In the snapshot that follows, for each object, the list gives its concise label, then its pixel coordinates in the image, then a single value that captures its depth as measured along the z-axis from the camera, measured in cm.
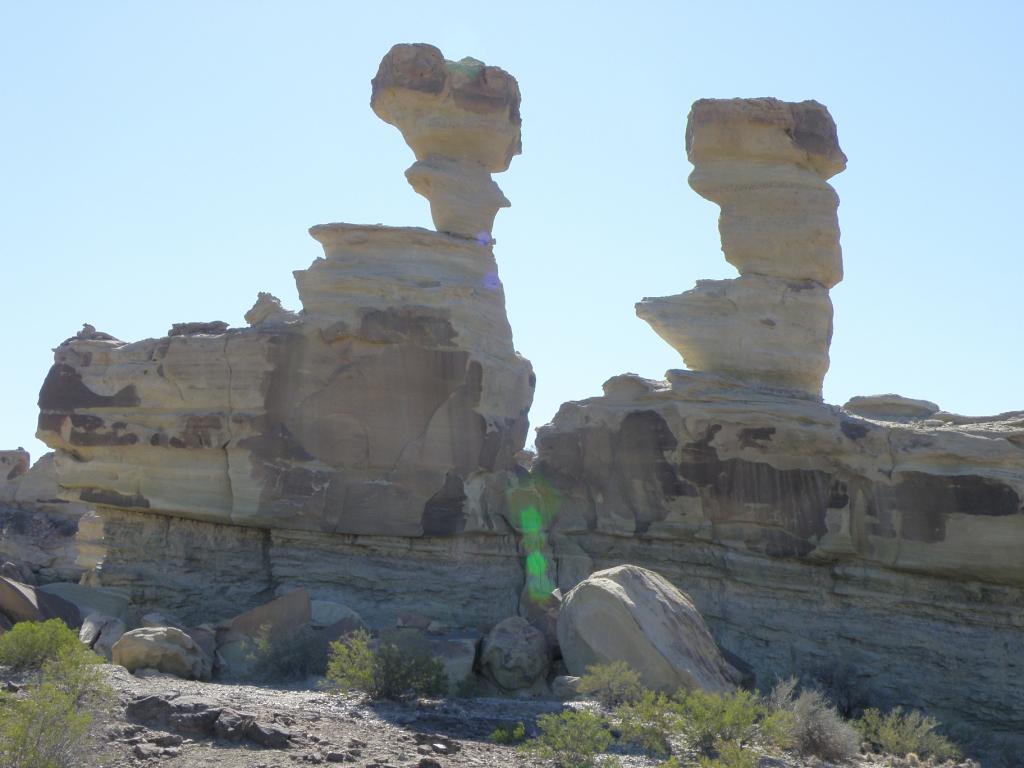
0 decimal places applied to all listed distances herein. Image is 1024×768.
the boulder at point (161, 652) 1318
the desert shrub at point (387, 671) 1192
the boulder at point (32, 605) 1497
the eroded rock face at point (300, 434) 1780
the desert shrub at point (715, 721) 1056
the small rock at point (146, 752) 911
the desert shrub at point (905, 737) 1315
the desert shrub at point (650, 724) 1043
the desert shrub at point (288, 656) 1397
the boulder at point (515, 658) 1410
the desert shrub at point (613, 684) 1206
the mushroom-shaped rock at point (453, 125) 1989
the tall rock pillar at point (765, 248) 1903
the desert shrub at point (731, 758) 934
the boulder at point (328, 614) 1573
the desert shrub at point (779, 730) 1092
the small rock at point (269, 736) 940
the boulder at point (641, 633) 1313
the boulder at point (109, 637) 1480
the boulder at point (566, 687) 1295
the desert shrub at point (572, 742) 945
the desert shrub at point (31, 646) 1159
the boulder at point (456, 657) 1369
